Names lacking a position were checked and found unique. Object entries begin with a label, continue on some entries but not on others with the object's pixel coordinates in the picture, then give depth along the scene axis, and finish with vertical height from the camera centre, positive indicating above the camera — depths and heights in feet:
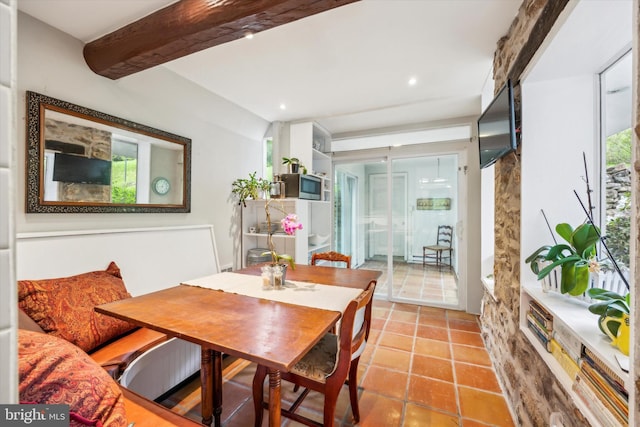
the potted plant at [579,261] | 3.96 -0.69
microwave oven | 10.66 +1.22
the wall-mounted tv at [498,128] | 5.14 +1.98
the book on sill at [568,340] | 3.69 -1.85
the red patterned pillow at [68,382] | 2.25 -1.57
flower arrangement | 6.16 -0.30
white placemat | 5.08 -1.67
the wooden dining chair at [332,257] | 8.20 -1.38
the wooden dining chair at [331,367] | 4.15 -2.64
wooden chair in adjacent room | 12.29 -1.62
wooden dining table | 3.44 -1.71
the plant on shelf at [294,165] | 11.25 +2.14
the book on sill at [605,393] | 2.82 -2.05
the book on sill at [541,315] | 4.40 -1.75
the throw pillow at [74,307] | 4.75 -1.80
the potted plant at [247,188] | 11.07 +1.11
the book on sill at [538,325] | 4.41 -1.95
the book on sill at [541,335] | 4.40 -2.10
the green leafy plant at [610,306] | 3.19 -1.13
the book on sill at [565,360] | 3.72 -2.15
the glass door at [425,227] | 12.16 -0.60
